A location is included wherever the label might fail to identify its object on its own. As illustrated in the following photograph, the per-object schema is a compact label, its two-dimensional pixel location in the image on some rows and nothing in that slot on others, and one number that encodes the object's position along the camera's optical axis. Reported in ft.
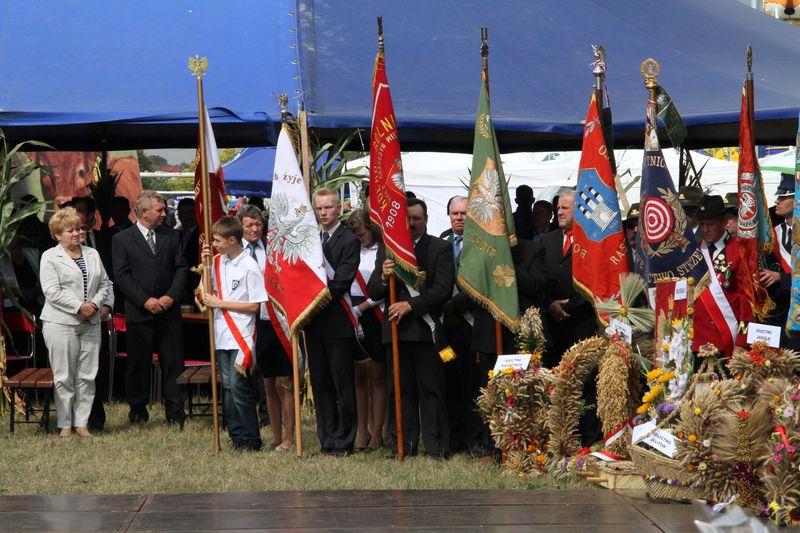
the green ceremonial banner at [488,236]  46.75
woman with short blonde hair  53.60
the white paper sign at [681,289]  40.51
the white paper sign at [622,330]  42.31
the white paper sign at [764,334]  38.24
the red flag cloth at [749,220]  43.85
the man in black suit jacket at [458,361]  48.96
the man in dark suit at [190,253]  63.34
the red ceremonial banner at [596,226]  47.62
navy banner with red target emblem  44.93
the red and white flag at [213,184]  52.08
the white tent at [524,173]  120.28
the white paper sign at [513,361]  43.44
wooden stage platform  34.49
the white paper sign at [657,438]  37.25
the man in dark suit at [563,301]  49.48
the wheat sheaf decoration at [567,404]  42.48
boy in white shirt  48.61
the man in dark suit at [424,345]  47.27
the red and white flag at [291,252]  47.79
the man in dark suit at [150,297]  57.32
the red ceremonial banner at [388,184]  46.88
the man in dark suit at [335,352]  48.66
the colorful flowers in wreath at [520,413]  43.11
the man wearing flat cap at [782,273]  43.85
